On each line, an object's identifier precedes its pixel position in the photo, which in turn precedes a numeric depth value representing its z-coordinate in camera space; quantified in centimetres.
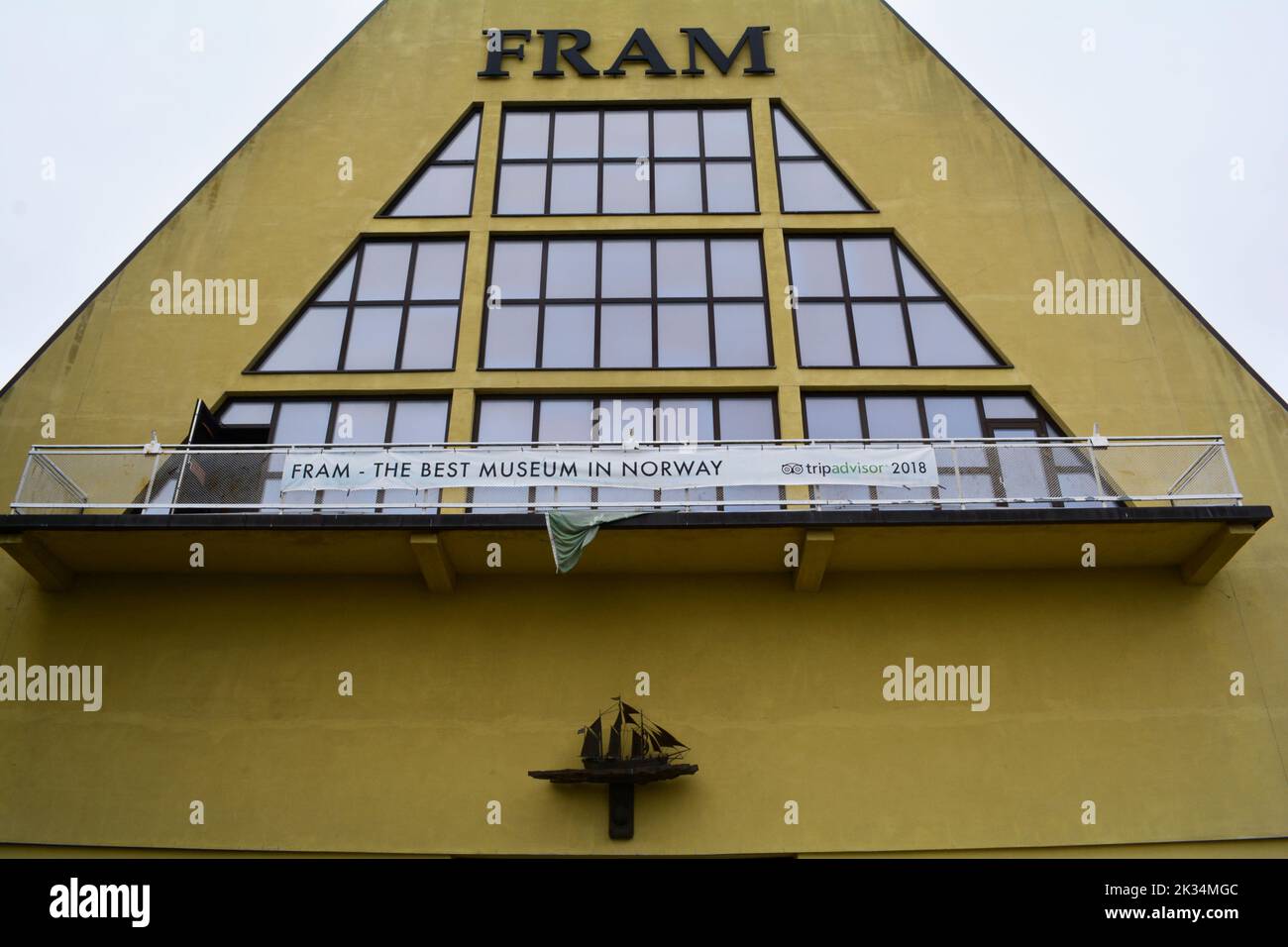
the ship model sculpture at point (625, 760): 1238
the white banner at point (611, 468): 1368
